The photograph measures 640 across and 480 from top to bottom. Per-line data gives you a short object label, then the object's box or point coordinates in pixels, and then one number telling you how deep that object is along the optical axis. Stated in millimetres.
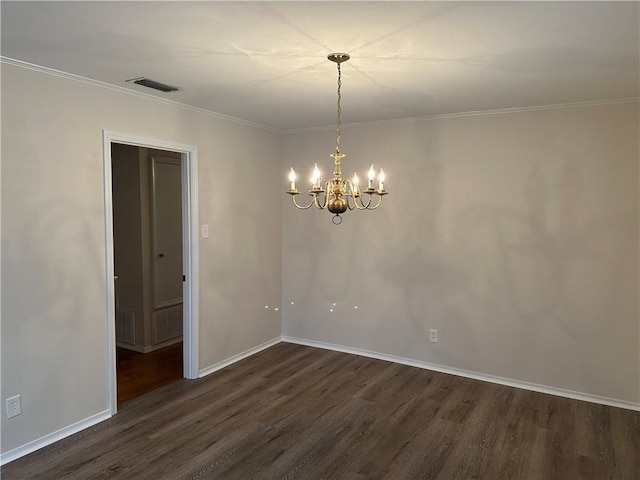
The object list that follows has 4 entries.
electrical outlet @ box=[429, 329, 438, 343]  4387
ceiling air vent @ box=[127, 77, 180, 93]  3119
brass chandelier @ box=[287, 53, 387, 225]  2598
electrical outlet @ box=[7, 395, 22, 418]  2783
